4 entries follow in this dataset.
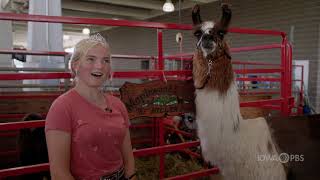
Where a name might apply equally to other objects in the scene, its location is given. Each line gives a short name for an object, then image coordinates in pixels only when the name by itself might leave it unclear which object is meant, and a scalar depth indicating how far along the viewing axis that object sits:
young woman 1.28
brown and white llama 2.14
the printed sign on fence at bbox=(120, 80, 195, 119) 2.14
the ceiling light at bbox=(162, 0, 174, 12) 8.72
